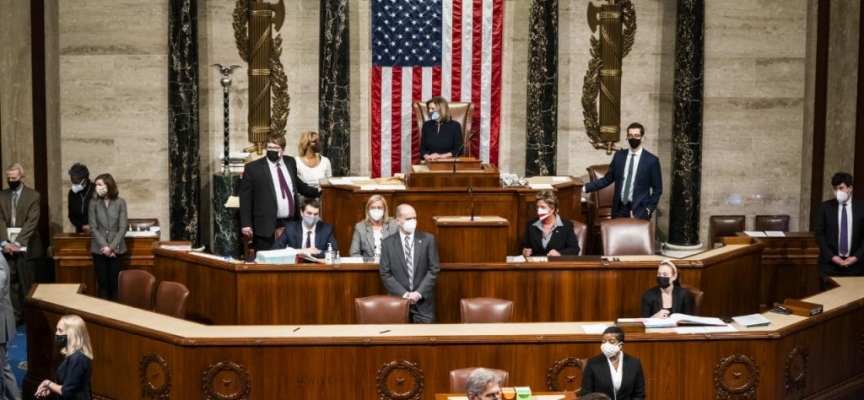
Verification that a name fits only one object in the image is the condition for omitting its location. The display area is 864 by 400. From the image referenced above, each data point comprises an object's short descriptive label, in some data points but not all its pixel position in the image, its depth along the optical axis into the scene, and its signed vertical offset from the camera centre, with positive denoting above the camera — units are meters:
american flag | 16.00 +0.75
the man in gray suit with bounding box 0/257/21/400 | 10.09 -1.62
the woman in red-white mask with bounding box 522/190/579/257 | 11.95 -0.95
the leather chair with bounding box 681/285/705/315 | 10.56 -1.32
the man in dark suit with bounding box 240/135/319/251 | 13.00 -0.67
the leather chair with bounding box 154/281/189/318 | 10.77 -1.41
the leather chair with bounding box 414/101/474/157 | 15.56 +0.18
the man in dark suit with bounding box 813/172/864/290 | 12.71 -0.95
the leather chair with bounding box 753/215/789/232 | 15.74 -1.07
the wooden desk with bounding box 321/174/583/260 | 12.96 -0.74
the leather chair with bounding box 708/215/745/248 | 15.97 -1.12
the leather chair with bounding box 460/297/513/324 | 10.34 -1.42
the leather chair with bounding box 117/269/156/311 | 11.22 -1.38
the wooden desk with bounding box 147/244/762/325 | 11.27 -1.36
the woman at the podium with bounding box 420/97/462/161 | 14.90 -0.10
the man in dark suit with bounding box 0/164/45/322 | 13.34 -0.97
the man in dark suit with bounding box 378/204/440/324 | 10.99 -1.11
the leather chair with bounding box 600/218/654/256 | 12.28 -1.00
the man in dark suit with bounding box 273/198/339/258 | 11.72 -0.95
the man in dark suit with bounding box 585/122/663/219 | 13.42 -0.50
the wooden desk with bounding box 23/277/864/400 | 9.58 -1.67
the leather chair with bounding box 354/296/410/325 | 10.31 -1.41
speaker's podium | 13.12 -0.46
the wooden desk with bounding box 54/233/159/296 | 13.04 -1.28
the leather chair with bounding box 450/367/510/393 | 8.75 -1.65
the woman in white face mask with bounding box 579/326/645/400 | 8.95 -1.64
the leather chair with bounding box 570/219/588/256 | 12.33 -0.96
